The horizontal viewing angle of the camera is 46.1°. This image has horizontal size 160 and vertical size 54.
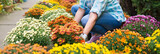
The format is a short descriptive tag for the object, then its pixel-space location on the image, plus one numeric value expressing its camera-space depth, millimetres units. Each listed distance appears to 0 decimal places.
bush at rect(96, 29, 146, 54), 2129
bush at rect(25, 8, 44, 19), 4406
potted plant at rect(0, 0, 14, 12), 6925
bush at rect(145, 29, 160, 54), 2123
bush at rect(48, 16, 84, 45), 2354
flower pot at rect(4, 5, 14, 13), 6963
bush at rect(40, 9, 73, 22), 3707
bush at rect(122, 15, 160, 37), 2883
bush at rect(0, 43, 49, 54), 1663
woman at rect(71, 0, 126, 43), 2834
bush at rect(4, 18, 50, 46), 2611
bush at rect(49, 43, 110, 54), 1702
